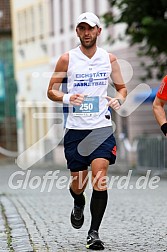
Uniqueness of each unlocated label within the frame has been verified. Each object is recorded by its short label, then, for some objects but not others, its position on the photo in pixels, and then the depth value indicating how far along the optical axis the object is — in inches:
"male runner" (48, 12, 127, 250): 466.3
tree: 1319.9
